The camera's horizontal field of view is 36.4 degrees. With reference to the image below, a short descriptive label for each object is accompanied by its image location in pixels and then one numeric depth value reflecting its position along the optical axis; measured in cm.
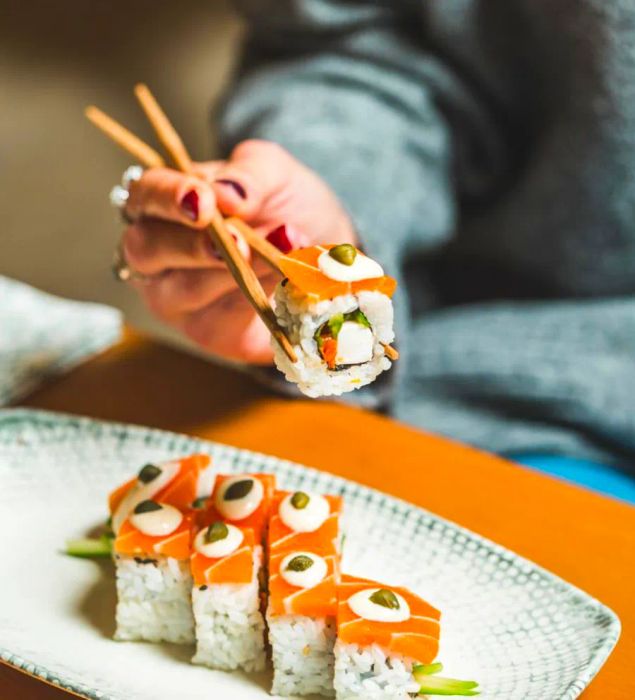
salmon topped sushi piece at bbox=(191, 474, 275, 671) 65
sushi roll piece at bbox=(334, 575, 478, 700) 60
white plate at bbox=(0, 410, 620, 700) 63
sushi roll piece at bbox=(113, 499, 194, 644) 67
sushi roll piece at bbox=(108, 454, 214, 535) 71
